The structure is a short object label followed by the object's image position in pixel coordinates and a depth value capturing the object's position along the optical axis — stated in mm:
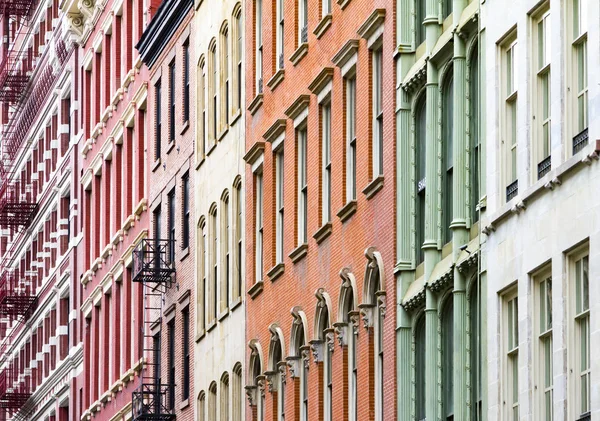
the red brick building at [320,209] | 40781
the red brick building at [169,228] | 60500
